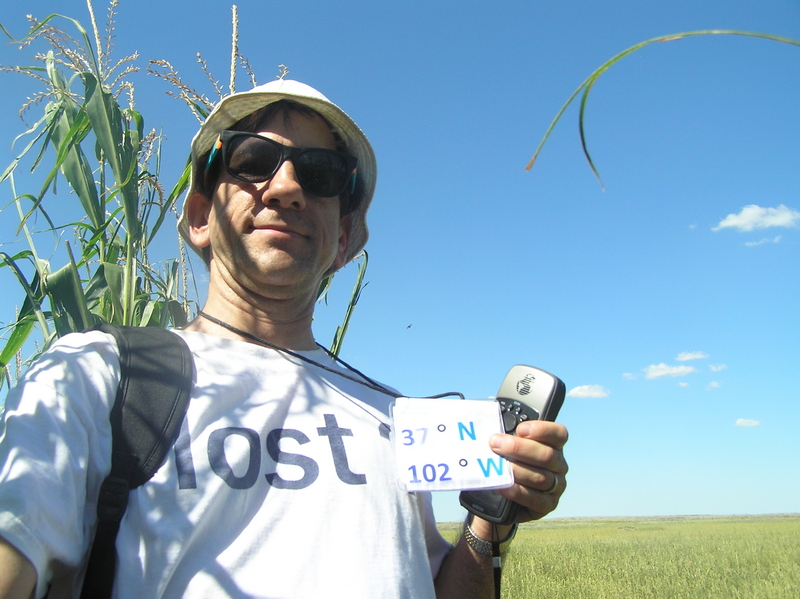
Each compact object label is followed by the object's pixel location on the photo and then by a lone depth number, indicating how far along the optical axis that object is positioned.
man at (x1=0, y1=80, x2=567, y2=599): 0.42
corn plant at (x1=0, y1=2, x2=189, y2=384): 0.73
